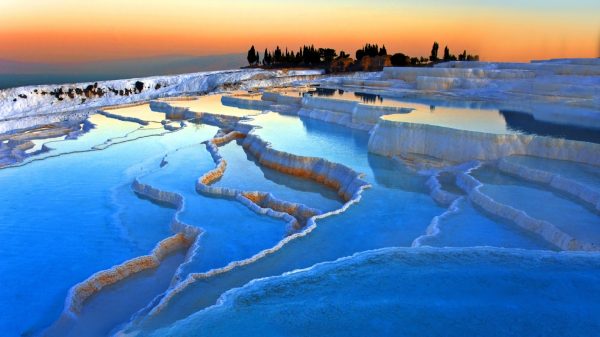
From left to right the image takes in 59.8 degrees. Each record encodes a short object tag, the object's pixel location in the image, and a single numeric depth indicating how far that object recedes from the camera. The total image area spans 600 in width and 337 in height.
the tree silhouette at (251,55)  52.34
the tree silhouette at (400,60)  43.53
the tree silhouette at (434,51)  48.83
